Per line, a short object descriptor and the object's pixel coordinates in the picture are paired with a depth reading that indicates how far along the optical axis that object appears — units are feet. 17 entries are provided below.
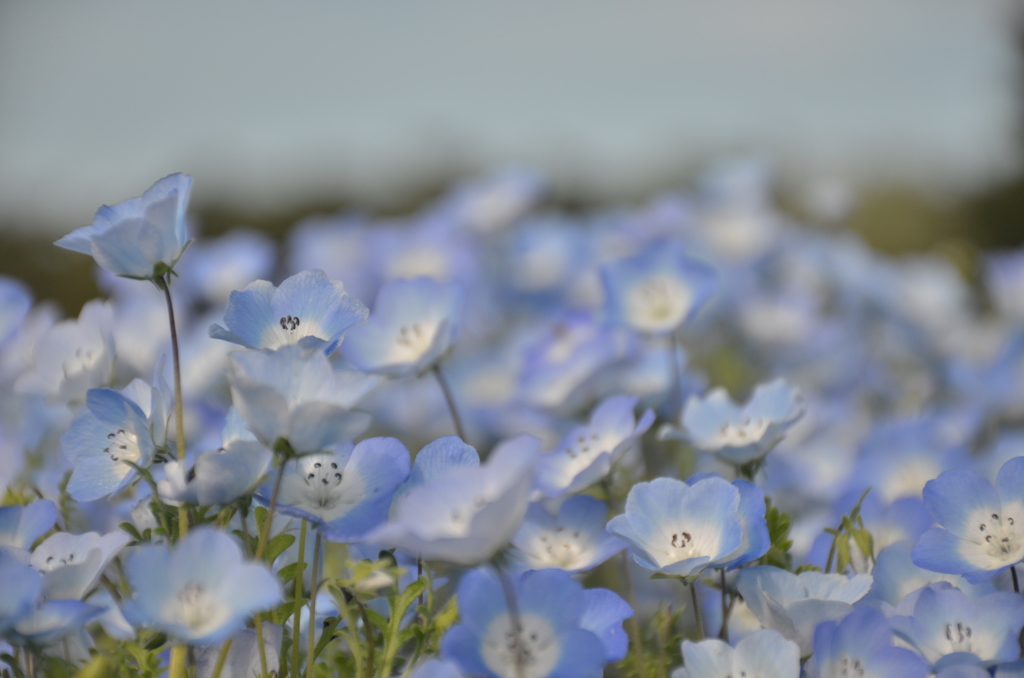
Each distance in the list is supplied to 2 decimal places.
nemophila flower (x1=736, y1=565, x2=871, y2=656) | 2.45
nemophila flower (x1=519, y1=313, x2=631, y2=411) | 3.00
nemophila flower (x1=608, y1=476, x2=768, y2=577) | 2.49
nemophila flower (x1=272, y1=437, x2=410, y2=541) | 2.45
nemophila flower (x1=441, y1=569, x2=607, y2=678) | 2.40
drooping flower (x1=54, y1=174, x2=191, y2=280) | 2.47
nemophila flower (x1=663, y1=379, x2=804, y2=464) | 2.61
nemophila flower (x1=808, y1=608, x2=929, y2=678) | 2.42
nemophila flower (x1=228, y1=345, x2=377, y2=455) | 2.38
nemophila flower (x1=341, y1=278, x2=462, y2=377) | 2.76
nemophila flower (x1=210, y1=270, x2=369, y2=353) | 2.48
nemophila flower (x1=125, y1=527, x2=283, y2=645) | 2.37
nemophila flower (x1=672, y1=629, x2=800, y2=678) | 2.43
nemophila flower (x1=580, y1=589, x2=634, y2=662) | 2.45
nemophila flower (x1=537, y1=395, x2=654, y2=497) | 2.59
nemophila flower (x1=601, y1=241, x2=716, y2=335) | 3.04
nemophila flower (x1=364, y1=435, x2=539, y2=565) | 2.34
